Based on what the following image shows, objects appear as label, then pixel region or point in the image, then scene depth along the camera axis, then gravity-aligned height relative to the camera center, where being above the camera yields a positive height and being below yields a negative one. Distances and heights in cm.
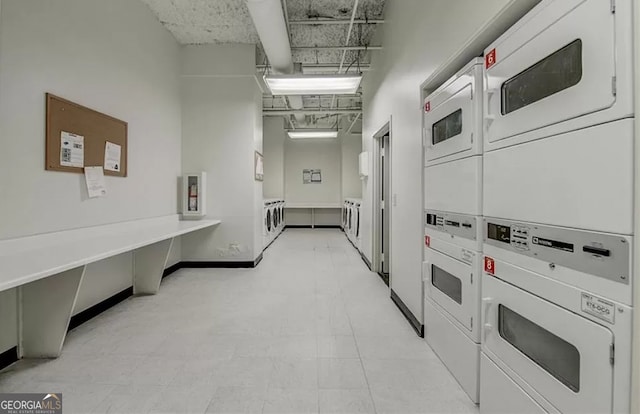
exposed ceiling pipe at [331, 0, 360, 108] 336 +223
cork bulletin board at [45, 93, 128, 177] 238 +65
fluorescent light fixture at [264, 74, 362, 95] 396 +162
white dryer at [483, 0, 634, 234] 91 +32
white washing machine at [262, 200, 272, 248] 611 -43
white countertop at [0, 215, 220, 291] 165 -33
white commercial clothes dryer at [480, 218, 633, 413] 94 -43
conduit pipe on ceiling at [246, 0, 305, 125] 296 +192
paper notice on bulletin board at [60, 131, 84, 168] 250 +45
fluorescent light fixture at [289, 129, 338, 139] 792 +186
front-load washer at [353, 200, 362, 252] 592 -45
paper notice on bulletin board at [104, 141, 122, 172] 303 +47
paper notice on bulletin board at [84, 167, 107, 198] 278 +20
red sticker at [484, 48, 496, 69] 152 +74
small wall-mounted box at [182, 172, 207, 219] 466 +15
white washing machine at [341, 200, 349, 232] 839 -22
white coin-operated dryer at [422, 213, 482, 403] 172 -59
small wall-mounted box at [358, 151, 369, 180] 504 +67
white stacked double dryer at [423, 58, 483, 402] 170 -11
